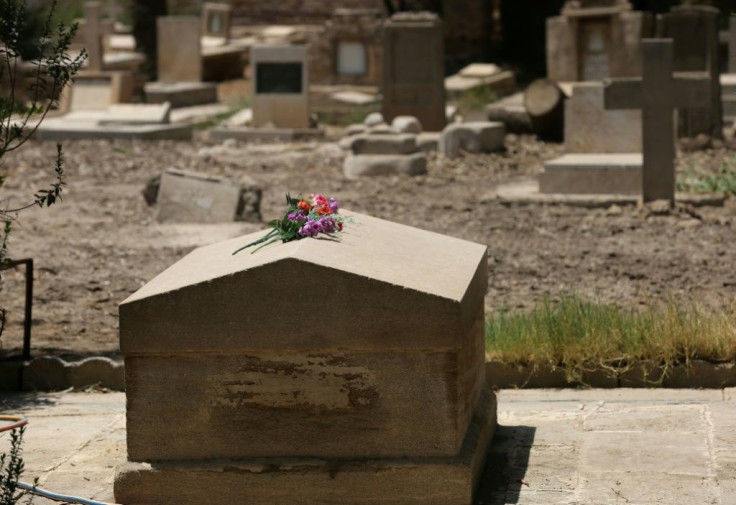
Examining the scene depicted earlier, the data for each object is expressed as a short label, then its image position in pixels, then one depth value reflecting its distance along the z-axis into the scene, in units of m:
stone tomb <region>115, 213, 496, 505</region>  4.50
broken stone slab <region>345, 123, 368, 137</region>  18.77
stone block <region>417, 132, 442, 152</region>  17.22
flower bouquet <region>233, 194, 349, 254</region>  5.00
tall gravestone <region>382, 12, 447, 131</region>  19.45
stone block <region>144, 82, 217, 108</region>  24.25
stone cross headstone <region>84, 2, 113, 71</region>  24.70
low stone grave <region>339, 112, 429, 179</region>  15.12
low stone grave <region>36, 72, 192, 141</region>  19.04
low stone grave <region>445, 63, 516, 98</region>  23.09
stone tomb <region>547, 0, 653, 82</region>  20.64
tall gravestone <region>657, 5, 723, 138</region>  16.59
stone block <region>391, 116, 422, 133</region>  17.31
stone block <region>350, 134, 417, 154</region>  15.30
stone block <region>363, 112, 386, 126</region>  17.33
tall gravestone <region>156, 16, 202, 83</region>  26.47
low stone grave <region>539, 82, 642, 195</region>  12.70
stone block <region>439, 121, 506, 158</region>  16.48
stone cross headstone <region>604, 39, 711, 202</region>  11.79
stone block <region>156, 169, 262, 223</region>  11.98
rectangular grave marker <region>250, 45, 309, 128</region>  20.22
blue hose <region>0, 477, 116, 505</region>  4.73
